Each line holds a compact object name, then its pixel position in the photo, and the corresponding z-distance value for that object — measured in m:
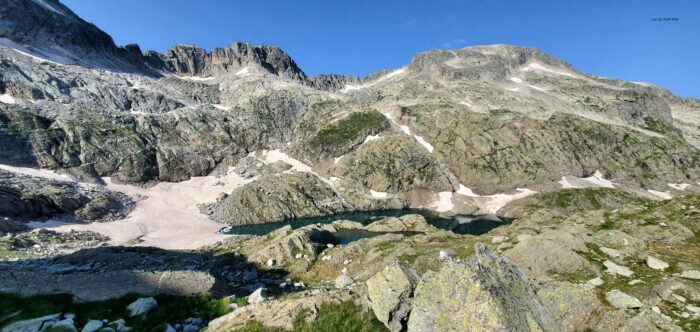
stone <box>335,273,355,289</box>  24.44
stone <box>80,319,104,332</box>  11.00
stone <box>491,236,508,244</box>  33.00
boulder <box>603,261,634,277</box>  17.96
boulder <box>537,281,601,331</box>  9.30
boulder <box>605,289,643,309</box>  9.93
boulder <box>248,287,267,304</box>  14.36
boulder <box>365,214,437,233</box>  77.00
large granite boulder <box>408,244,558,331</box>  7.83
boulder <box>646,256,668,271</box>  19.10
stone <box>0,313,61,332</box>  10.90
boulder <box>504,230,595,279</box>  20.83
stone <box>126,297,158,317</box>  12.64
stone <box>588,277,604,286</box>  16.44
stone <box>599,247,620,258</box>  21.06
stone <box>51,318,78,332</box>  10.82
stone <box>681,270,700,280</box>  16.31
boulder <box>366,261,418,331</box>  9.83
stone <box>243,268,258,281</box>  29.89
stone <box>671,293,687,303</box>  12.47
